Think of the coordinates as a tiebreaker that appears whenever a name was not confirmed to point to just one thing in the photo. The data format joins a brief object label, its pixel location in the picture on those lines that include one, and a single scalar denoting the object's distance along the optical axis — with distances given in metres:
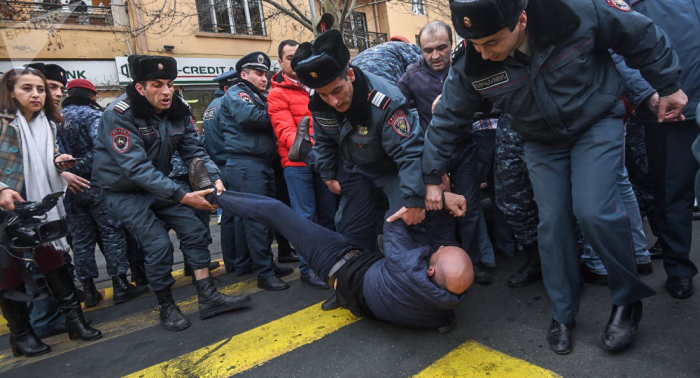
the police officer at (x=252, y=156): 3.90
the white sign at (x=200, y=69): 13.46
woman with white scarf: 2.97
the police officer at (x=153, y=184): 3.19
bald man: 2.29
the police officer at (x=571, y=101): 2.06
